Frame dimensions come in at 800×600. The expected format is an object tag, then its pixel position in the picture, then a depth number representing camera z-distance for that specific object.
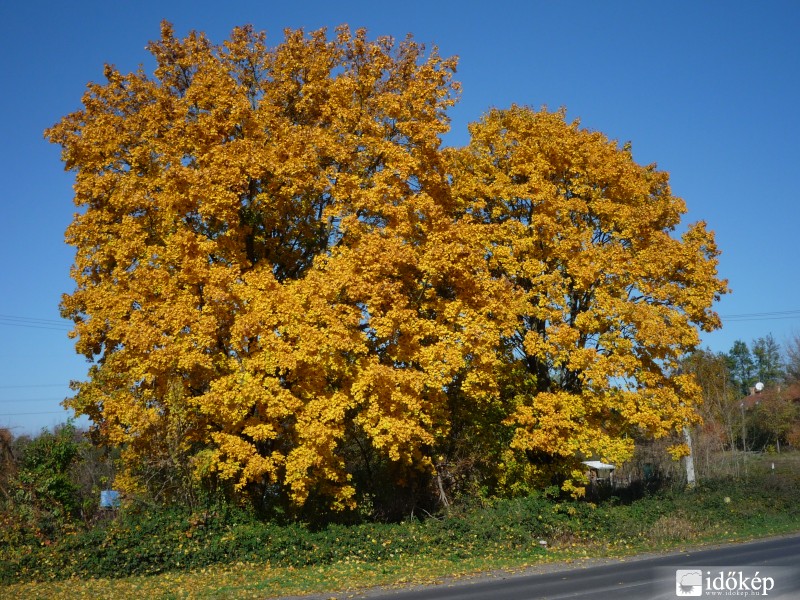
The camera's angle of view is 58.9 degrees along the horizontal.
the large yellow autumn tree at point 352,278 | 17.08
